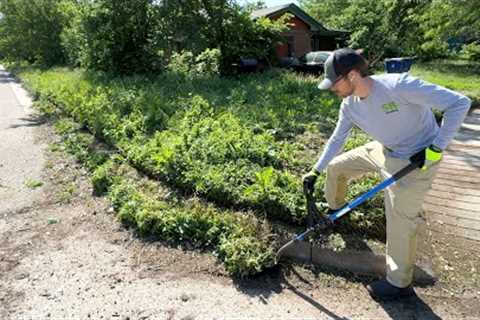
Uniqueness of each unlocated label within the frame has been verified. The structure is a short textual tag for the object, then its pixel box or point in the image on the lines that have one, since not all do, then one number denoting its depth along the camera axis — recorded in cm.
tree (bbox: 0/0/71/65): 2597
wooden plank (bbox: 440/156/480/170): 538
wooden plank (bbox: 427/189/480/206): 445
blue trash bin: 756
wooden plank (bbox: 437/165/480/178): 512
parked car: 1762
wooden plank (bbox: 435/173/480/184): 489
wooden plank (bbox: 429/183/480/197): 461
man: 260
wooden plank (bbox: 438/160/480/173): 529
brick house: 2420
